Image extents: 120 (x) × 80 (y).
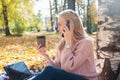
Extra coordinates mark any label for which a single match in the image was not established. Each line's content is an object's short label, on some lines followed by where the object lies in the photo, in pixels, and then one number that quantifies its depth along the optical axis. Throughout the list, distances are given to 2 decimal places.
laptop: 1.84
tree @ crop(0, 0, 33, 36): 10.68
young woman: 1.57
